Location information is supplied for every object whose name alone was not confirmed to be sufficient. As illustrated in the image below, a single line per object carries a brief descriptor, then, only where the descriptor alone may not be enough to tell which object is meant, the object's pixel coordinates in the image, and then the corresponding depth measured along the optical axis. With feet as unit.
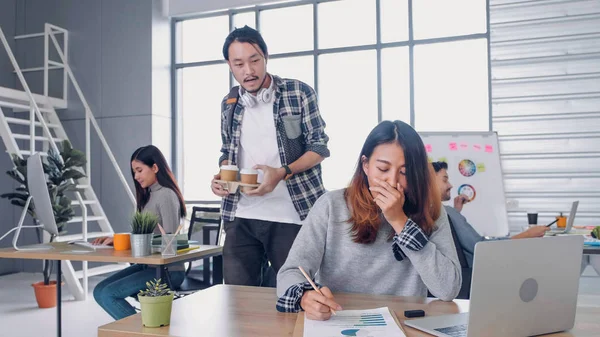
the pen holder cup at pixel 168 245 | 8.26
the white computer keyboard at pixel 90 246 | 9.08
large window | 17.53
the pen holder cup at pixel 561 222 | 12.85
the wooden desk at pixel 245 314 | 3.86
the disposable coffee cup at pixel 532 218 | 13.41
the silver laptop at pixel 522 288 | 3.41
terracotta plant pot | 15.17
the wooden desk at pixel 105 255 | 7.95
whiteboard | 14.62
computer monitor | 8.35
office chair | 11.21
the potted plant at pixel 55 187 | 15.24
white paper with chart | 3.74
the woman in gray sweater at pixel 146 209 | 9.35
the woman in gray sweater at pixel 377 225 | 5.32
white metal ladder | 16.34
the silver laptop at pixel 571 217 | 13.13
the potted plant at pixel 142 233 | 8.15
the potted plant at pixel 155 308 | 3.93
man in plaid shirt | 7.38
